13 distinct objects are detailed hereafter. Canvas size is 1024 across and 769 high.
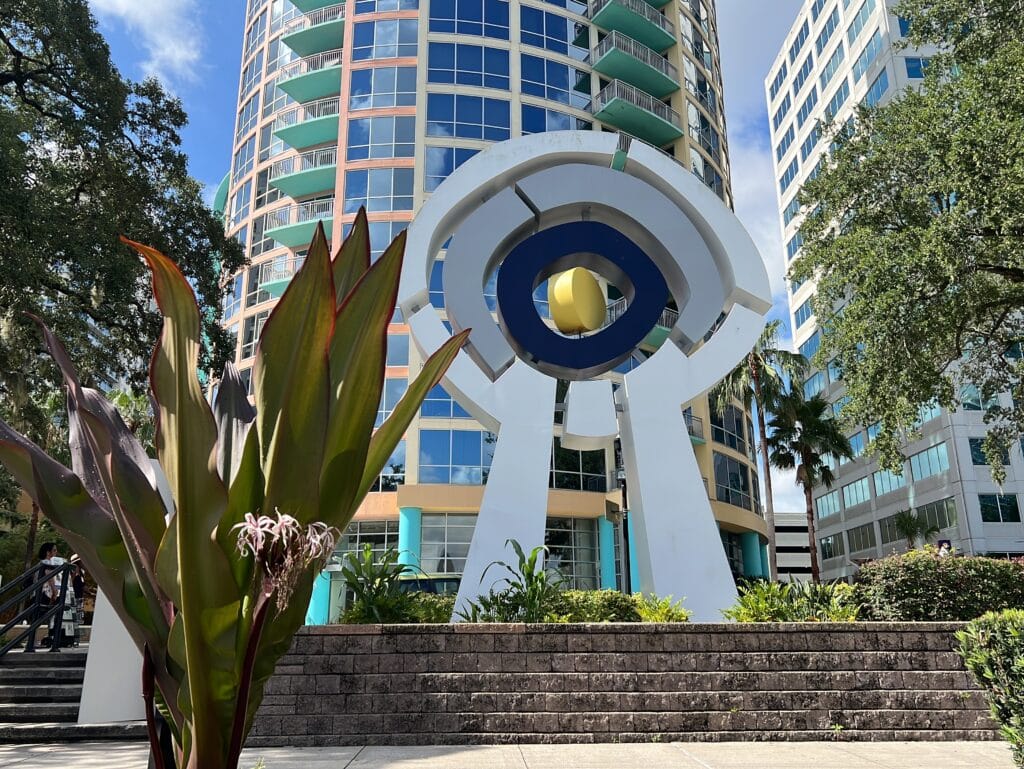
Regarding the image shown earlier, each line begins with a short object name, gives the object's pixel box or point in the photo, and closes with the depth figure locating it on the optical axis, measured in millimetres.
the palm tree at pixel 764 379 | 30516
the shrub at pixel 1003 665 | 5293
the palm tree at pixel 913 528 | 38781
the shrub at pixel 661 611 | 9797
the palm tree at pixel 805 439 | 30875
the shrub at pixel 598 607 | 10031
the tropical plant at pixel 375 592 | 9703
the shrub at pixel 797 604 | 9383
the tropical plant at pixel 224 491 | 2164
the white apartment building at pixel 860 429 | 39625
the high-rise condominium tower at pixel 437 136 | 30562
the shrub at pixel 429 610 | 9922
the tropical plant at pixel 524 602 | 9406
